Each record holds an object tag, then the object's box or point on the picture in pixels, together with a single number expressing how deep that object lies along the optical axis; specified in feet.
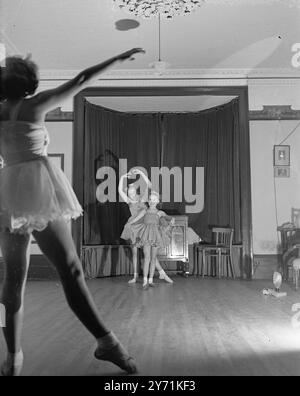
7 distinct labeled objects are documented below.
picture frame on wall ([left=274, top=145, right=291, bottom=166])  21.18
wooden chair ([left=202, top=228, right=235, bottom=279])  21.39
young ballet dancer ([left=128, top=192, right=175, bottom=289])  17.93
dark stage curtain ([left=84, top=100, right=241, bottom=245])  21.59
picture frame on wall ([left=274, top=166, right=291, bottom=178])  21.24
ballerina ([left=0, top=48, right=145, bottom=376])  6.75
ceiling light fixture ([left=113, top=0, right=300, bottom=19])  14.79
